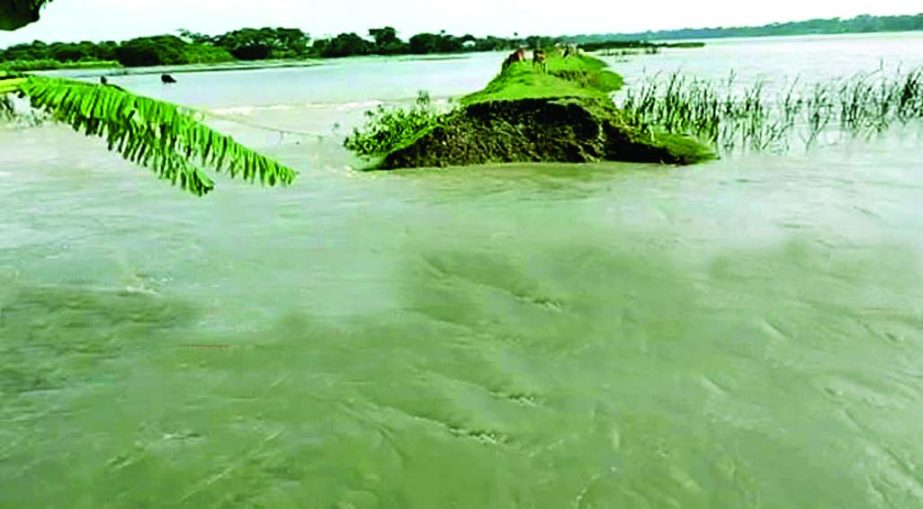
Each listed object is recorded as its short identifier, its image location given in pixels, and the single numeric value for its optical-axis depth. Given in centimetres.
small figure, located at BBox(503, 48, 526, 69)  2839
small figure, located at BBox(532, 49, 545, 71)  2586
